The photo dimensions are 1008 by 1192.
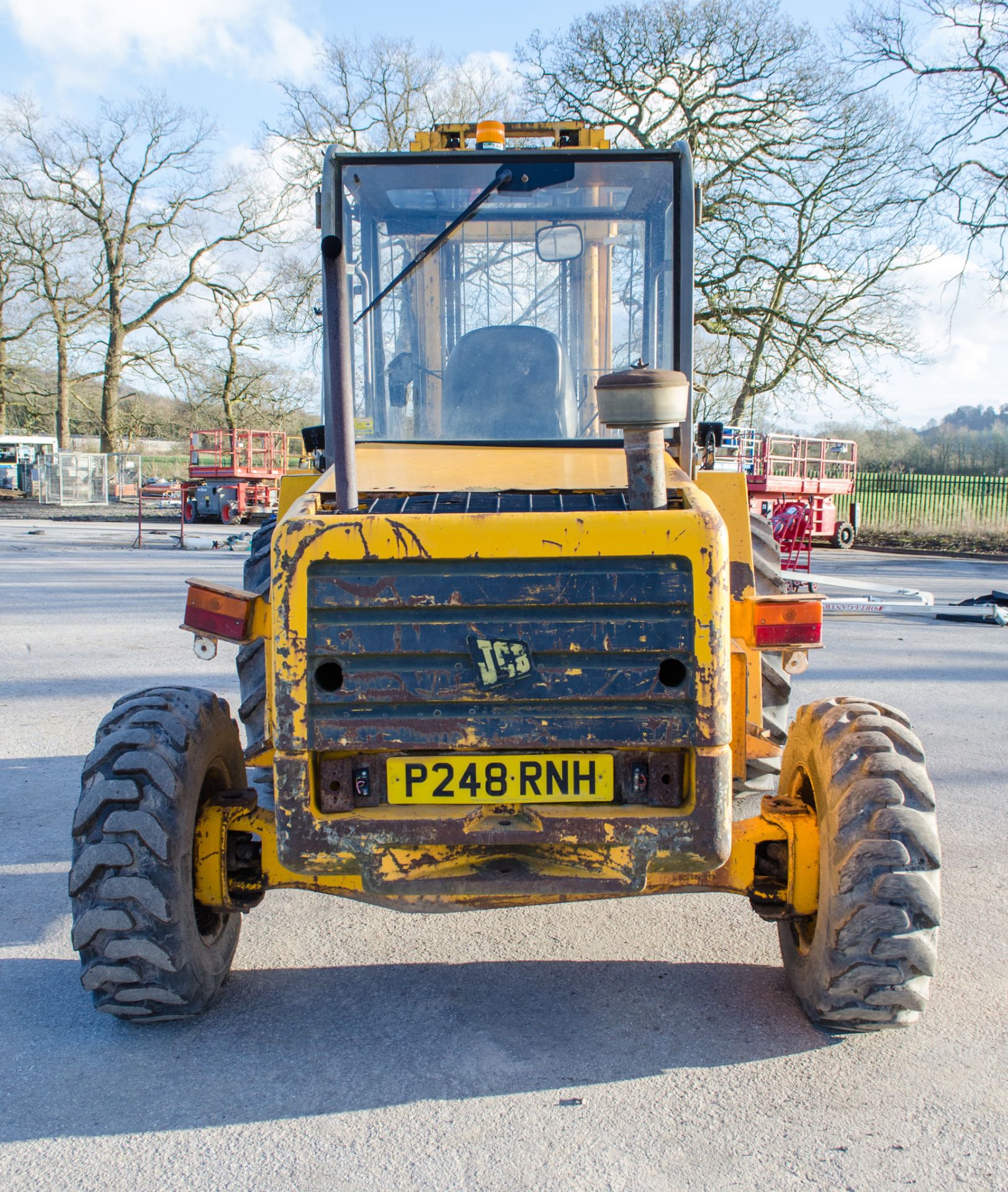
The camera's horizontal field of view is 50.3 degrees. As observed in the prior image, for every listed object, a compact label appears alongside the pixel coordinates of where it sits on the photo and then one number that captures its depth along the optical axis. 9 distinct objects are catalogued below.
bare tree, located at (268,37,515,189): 30.08
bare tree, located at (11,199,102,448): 41.81
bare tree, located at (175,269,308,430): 43.28
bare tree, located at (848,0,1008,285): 21.30
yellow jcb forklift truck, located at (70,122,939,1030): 2.87
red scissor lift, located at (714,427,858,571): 16.67
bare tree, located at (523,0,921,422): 23.86
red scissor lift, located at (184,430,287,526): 31.14
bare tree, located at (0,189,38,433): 41.25
